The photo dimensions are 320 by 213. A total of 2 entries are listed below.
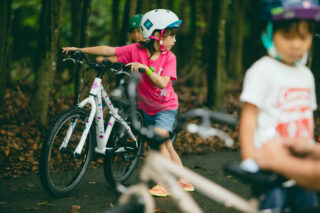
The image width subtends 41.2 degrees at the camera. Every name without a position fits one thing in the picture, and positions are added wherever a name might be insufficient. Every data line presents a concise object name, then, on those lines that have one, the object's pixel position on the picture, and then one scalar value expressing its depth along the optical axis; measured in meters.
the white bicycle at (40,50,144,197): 4.52
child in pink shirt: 4.79
